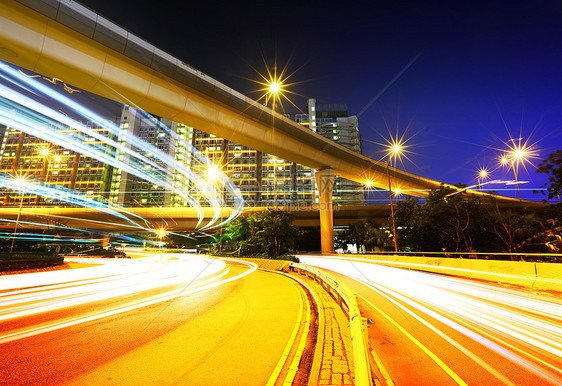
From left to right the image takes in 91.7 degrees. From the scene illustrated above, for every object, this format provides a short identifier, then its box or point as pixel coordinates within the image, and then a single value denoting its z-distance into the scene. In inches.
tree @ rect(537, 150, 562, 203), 1026.1
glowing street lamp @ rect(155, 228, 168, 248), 3464.6
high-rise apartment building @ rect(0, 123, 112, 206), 4650.6
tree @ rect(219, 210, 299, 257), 1098.1
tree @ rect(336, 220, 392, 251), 1499.8
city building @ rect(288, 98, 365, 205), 4173.2
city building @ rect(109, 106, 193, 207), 4343.0
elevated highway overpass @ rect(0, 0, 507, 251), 535.2
